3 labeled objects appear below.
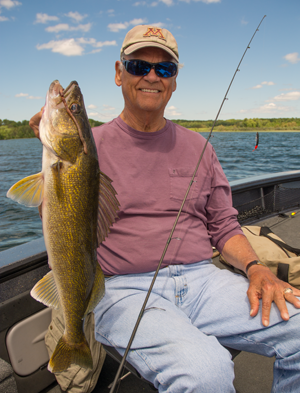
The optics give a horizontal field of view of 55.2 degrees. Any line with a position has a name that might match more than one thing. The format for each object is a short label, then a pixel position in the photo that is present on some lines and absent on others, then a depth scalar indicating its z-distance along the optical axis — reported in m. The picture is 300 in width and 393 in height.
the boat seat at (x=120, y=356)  1.55
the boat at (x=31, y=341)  1.90
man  1.44
